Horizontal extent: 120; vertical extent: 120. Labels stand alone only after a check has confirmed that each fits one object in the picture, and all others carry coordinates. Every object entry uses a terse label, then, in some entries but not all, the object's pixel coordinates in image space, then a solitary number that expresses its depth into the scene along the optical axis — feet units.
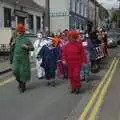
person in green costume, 19.31
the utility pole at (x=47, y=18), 51.32
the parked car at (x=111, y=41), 67.28
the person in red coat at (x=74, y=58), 18.80
